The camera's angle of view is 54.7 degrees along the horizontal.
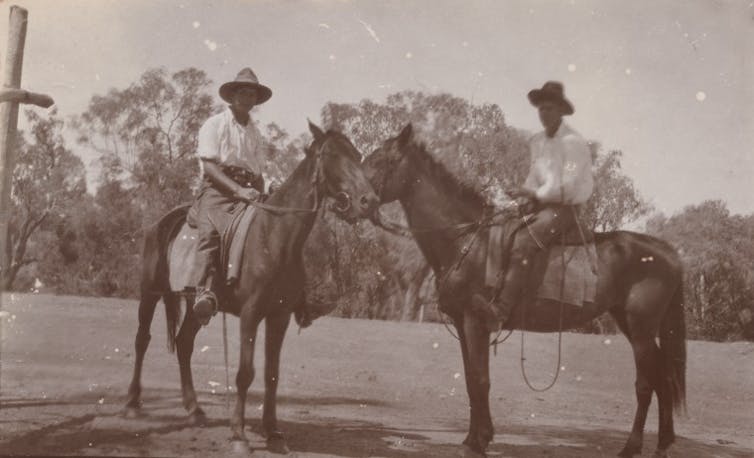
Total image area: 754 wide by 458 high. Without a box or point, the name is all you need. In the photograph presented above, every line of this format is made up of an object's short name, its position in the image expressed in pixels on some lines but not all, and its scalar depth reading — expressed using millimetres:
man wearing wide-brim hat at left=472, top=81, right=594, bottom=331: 7020
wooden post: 7258
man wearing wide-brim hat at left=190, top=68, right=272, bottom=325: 7016
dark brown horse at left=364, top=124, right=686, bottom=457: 7109
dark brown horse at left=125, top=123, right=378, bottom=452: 6613
